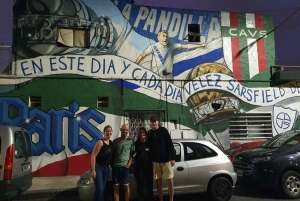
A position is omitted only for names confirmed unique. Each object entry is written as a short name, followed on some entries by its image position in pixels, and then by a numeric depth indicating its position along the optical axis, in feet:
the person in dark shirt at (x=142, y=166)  18.20
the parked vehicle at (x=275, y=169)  21.97
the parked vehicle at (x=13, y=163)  17.17
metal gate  33.32
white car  19.71
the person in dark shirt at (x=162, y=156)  18.13
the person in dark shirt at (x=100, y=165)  16.67
